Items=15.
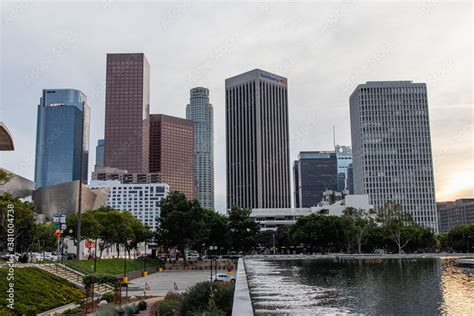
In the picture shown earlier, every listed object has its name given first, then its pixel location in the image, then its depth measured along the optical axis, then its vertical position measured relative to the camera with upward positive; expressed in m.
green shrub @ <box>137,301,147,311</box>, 29.73 -4.67
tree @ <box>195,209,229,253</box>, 102.97 +0.04
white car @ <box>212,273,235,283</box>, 52.06 -5.23
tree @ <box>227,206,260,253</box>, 107.69 -0.25
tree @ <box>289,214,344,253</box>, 110.00 -0.84
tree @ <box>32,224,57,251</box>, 82.09 -1.15
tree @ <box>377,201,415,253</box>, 103.83 +1.17
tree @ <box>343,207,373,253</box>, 105.56 +0.21
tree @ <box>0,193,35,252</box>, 46.82 +1.19
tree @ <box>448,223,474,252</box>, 107.56 -2.79
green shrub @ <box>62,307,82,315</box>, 29.19 -4.96
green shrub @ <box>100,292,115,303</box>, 33.41 -4.64
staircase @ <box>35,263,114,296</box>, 38.84 -3.67
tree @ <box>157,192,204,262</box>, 90.06 +1.43
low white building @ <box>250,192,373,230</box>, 170.62 +6.09
